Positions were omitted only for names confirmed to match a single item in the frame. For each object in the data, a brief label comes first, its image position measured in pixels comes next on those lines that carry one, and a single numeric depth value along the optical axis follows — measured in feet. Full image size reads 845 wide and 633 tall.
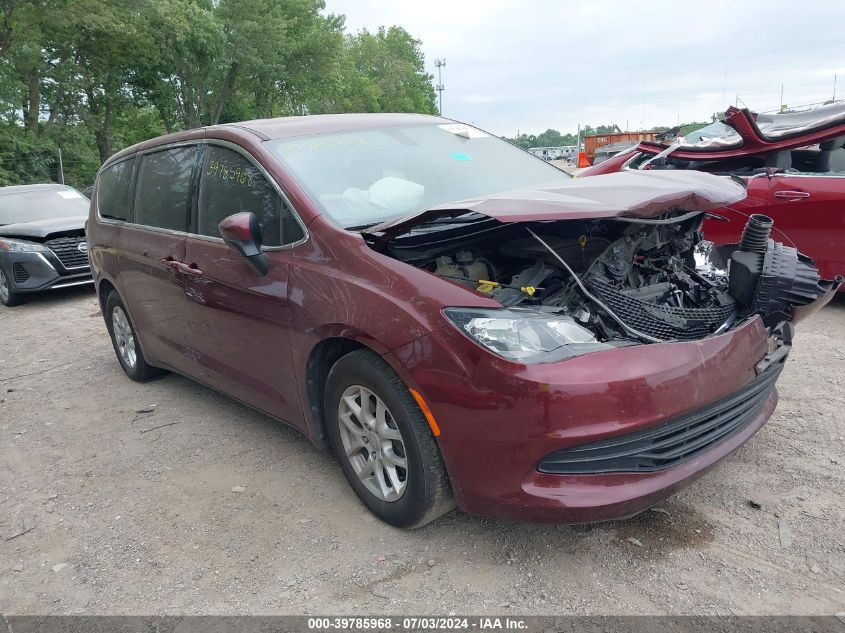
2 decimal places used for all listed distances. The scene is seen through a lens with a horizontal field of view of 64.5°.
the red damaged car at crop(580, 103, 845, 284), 17.26
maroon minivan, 7.63
